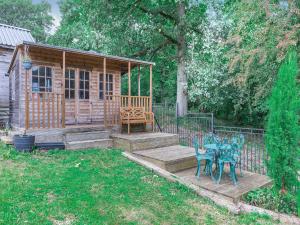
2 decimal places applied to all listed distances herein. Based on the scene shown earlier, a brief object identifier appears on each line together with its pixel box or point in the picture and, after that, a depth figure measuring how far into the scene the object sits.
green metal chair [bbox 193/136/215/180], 4.80
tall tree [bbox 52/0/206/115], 11.71
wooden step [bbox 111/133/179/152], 6.56
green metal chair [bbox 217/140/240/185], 4.60
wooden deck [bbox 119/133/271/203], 4.32
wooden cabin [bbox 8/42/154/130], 7.77
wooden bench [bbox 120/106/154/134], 7.83
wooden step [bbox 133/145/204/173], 5.36
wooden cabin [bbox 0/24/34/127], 11.24
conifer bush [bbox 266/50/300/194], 3.91
